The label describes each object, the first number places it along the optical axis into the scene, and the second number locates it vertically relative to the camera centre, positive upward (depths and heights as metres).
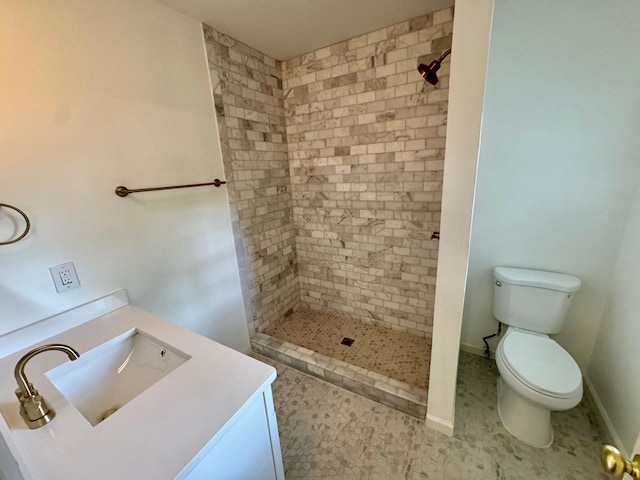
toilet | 1.27 -1.07
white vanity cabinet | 0.67 -0.79
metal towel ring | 0.94 -0.15
